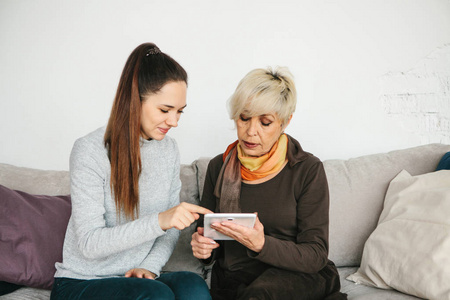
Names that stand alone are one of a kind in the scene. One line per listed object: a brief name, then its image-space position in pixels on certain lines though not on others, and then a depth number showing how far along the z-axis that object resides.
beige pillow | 1.50
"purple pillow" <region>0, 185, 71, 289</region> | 1.71
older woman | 1.51
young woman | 1.37
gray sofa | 1.97
